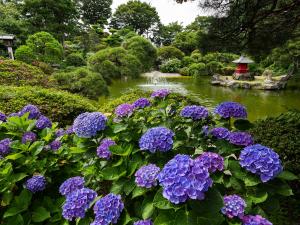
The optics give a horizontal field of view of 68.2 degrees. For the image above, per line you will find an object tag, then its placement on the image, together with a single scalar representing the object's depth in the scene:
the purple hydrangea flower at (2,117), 1.58
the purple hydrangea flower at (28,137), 1.33
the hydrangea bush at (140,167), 0.79
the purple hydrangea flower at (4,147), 1.27
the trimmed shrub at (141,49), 12.79
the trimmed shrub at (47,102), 3.25
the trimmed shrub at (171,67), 20.18
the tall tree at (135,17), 27.77
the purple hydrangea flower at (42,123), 1.47
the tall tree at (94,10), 27.89
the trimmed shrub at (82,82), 5.85
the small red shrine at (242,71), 14.36
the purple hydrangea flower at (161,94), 1.50
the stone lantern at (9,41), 10.41
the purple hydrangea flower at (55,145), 1.37
